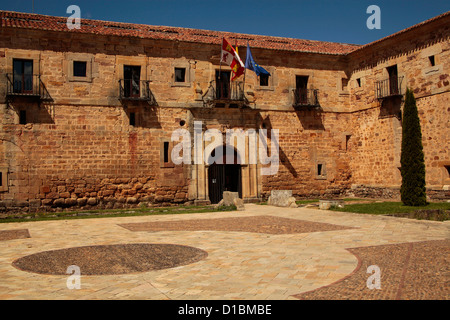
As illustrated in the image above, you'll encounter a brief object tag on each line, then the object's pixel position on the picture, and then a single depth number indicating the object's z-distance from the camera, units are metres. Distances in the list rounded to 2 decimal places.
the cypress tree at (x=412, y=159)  15.74
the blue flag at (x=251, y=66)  18.58
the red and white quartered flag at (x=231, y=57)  18.55
